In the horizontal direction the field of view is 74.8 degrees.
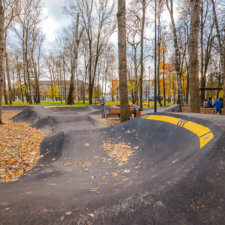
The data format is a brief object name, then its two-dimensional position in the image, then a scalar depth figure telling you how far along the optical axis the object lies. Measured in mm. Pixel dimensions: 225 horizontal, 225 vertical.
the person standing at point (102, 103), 12570
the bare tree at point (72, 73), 19141
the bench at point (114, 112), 11978
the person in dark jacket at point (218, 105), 11170
